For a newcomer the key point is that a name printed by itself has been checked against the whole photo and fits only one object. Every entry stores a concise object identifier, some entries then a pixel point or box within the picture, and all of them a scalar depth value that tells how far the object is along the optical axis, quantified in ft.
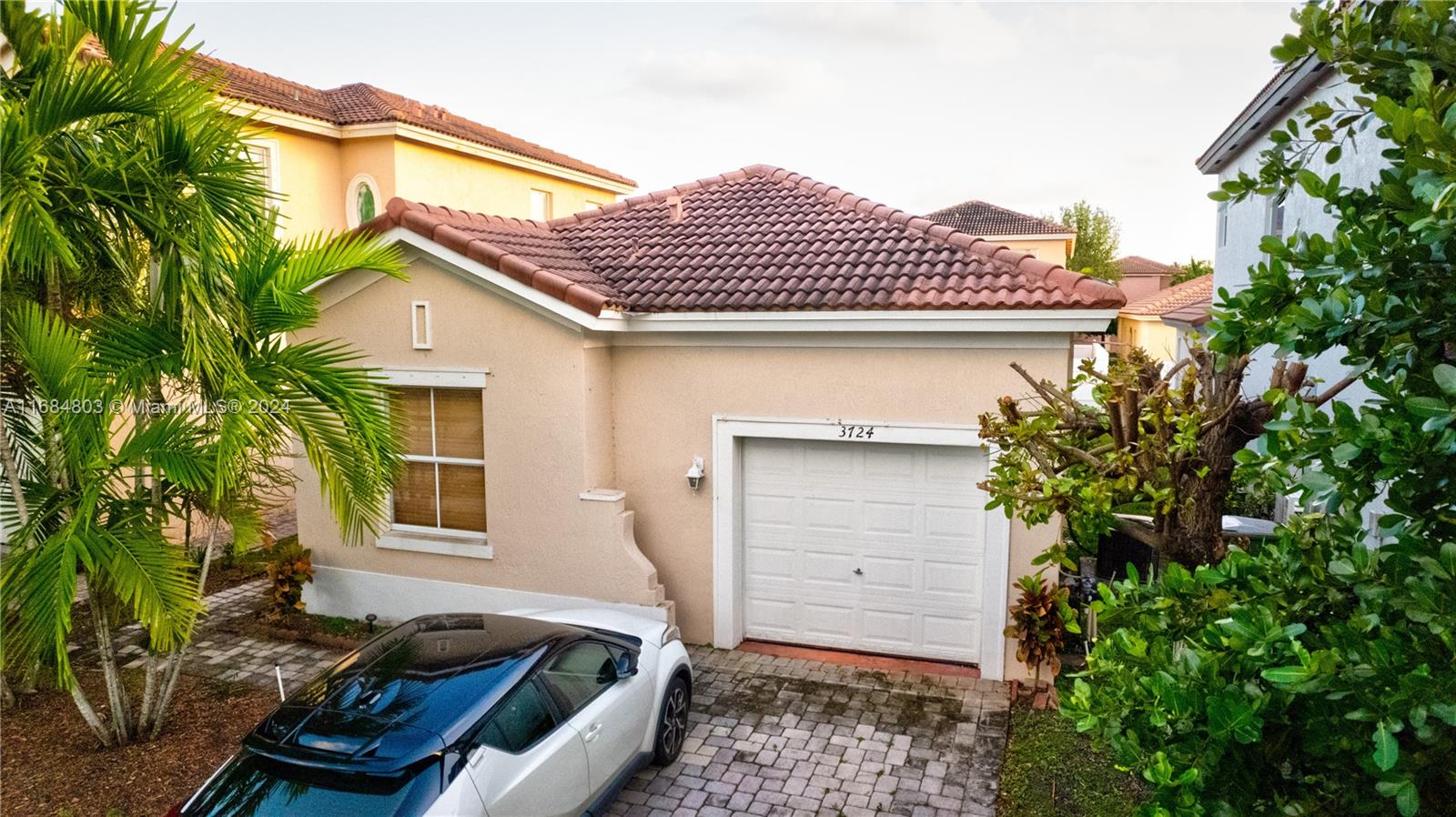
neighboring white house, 30.27
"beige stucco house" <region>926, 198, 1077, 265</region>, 136.26
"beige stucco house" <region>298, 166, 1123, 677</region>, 29.71
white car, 15.80
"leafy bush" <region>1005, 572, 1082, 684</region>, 27.96
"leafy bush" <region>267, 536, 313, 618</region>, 34.91
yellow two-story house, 63.82
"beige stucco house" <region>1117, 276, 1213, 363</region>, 88.11
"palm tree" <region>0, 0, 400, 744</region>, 19.95
